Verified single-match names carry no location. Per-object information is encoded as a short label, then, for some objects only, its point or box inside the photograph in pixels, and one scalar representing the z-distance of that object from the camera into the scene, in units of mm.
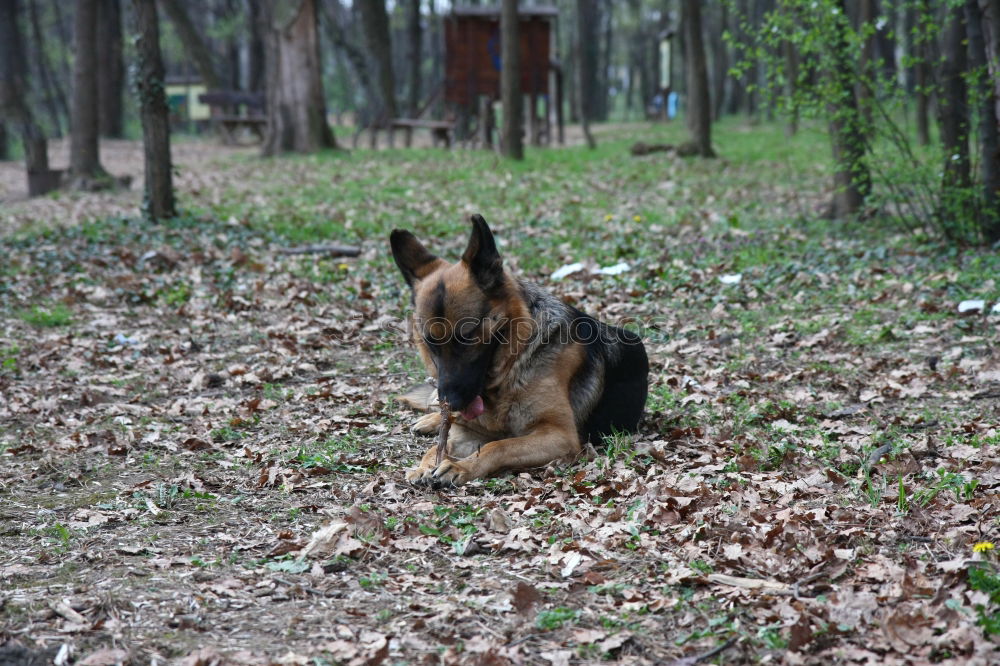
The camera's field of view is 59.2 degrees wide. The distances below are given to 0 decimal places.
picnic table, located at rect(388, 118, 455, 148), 27391
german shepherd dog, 5141
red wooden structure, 30188
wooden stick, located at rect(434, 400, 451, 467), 5324
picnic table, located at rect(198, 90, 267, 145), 28484
